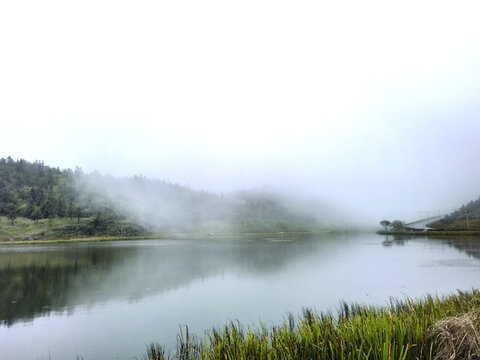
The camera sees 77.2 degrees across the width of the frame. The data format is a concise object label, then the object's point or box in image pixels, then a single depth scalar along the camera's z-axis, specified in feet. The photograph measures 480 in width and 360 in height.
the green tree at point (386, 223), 517.55
